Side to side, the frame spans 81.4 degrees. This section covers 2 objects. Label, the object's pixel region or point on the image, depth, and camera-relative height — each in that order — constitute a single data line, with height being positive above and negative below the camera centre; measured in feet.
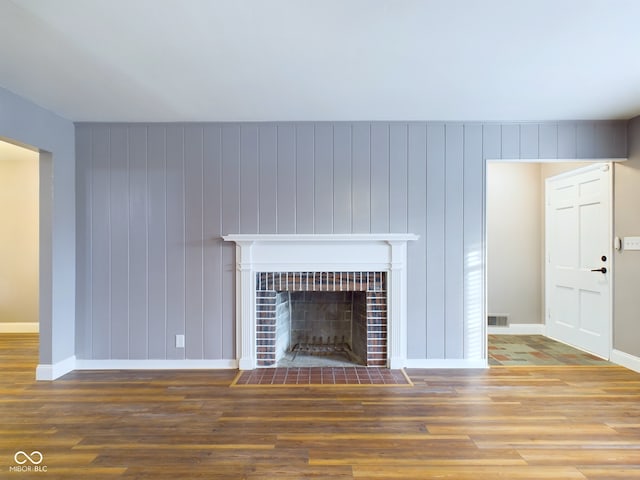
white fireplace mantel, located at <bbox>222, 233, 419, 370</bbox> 11.27 -0.67
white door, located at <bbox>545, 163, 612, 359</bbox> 12.24 -0.63
